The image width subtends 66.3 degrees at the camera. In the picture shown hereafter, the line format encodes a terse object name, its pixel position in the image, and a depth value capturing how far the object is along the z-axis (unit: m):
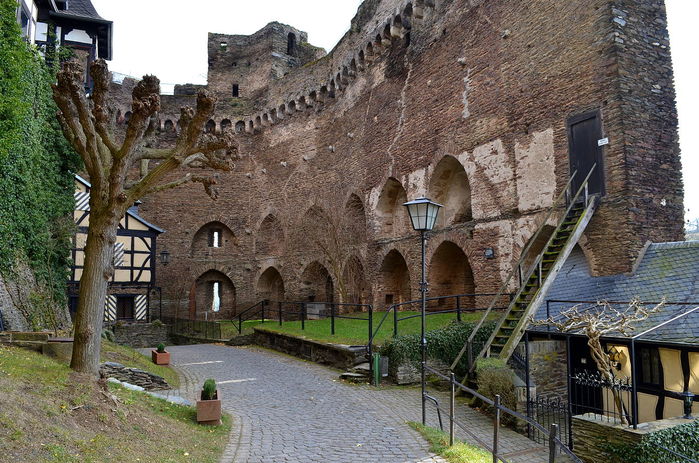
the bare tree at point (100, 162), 7.39
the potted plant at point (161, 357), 12.76
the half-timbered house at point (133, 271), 22.31
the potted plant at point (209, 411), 7.19
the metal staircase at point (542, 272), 10.10
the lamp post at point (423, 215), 8.47
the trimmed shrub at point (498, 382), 8.70
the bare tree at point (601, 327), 7.29
